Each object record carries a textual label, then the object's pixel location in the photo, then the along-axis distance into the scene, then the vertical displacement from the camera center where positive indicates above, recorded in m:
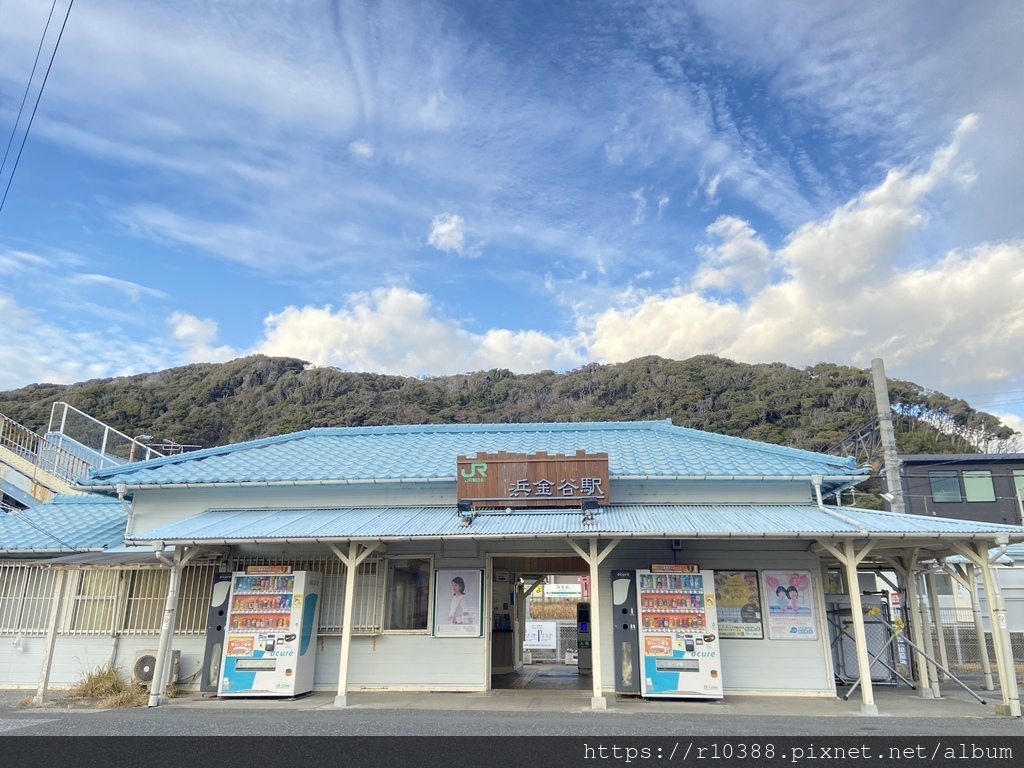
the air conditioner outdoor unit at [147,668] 10.69 -1.24
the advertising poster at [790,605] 10.33 -0.11
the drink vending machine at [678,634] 9.48 -0.52
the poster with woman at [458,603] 10.73 -0.17
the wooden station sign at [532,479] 10.36 +1.69
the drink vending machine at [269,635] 9.98 -0.66
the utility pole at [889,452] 15.64 +3.29
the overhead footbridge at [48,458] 15.50 +2.86
